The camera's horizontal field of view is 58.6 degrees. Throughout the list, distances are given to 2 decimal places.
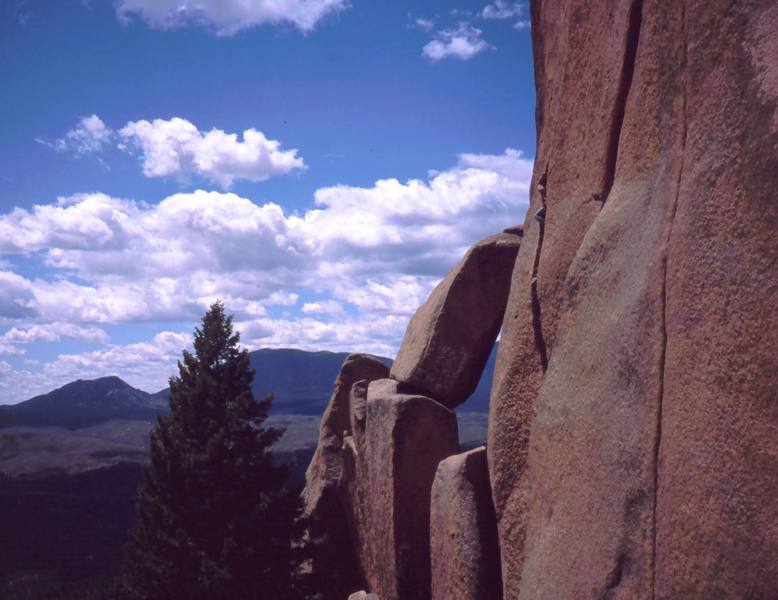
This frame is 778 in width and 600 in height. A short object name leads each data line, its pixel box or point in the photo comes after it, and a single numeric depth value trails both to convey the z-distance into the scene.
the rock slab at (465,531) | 8.66
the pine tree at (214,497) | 17.64
